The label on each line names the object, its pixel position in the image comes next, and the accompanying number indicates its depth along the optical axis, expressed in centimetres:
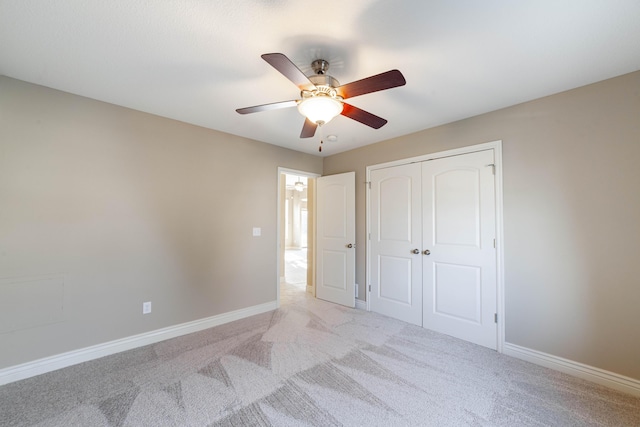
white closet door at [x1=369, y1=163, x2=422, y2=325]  325
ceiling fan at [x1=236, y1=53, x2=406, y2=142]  148
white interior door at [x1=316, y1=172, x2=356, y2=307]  395
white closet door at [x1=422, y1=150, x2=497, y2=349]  267
